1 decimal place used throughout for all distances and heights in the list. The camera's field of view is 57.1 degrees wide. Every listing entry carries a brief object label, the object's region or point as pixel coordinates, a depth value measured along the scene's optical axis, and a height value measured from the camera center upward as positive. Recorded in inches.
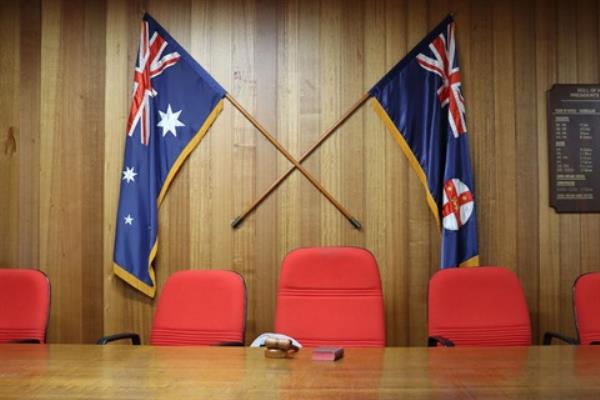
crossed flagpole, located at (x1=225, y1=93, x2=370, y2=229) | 132.5 +11.9
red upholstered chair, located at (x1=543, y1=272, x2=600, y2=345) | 112.1 -20.6
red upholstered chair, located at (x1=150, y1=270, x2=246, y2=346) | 108.9 -20.4
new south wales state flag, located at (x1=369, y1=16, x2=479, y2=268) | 130.8 +21.3
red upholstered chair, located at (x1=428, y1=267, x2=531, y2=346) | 112.1 -20.8
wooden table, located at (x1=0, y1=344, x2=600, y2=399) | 61.2 -20.7
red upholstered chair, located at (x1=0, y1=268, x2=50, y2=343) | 112.2 -19.9
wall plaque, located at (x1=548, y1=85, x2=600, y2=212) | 134.0 +13.3
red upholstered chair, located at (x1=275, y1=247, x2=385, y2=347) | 109.1 -18.2
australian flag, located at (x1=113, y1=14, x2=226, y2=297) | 132.0 +20.3
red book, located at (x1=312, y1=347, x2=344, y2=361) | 77.2 -20.5
